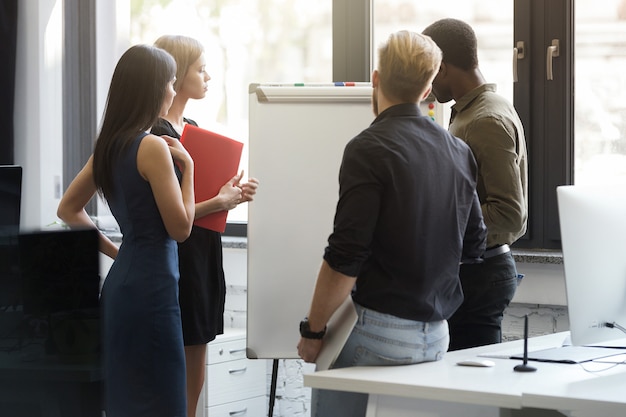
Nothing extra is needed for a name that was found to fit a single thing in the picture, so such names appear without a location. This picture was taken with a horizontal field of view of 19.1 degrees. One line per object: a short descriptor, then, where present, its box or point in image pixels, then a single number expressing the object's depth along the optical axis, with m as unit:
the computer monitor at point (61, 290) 2.63
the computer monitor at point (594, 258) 5.27
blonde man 5.30
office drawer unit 6.94
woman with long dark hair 5.68
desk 5.09
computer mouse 5.37
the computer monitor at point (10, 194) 3.76
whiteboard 6.44
